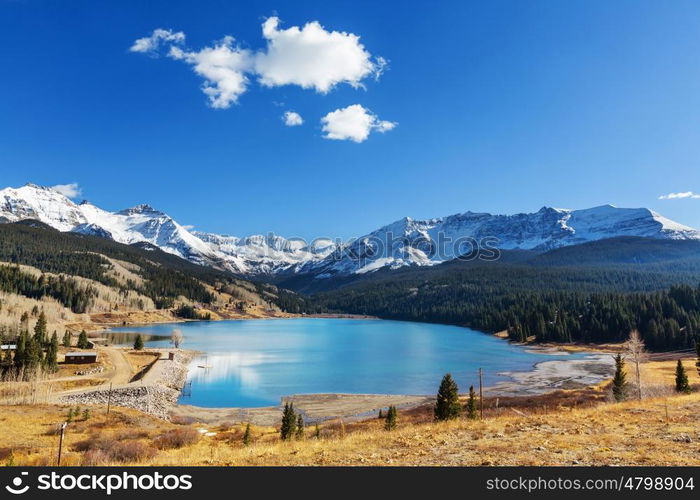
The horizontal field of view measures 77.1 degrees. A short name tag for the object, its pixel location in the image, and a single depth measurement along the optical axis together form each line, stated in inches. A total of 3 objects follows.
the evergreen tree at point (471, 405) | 1541.6
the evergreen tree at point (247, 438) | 1446.1
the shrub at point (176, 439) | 1585.9
